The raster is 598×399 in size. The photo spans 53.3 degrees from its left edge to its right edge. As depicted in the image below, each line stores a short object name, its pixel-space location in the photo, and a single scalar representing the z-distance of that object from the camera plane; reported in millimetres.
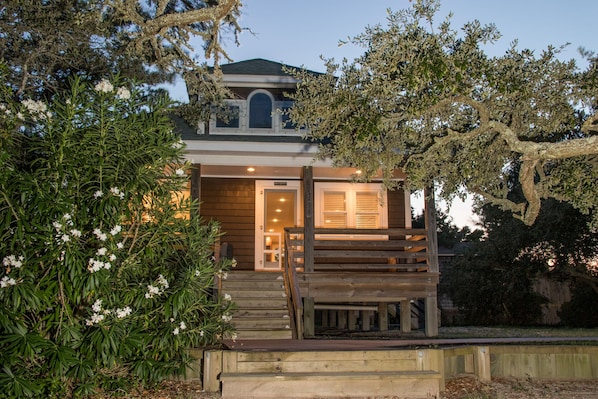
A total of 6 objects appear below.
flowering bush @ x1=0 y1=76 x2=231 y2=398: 5750
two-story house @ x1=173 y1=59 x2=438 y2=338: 11508
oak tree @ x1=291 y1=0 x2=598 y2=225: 7309
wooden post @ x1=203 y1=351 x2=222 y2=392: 6508
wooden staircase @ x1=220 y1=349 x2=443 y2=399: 6305
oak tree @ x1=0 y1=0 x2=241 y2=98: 9539
